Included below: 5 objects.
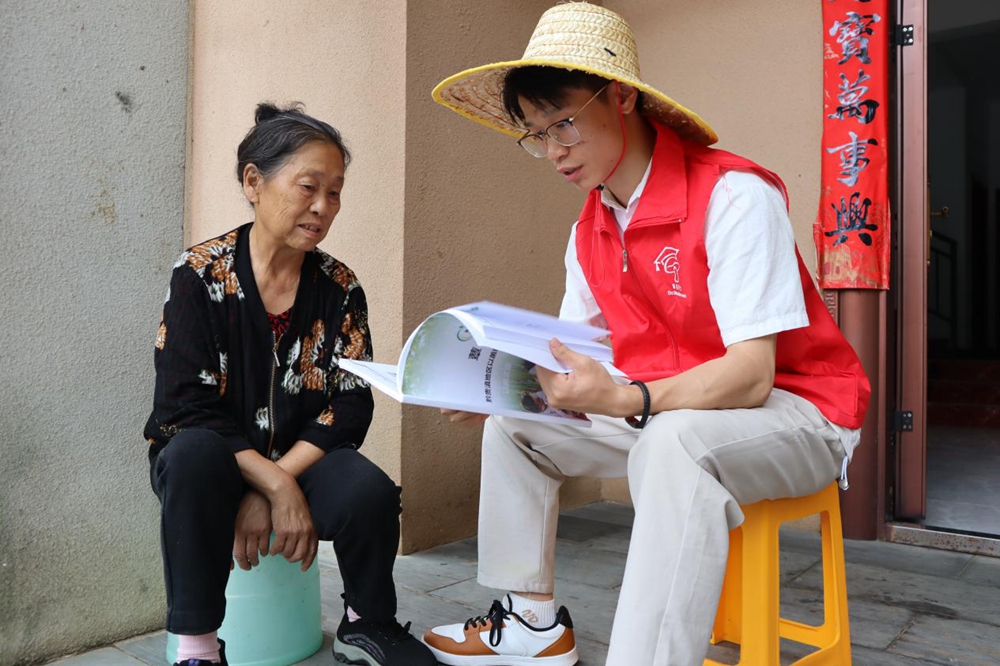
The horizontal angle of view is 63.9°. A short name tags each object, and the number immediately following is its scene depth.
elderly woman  1.50
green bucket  1.70
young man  1.24
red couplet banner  2.78
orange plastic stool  1.38
